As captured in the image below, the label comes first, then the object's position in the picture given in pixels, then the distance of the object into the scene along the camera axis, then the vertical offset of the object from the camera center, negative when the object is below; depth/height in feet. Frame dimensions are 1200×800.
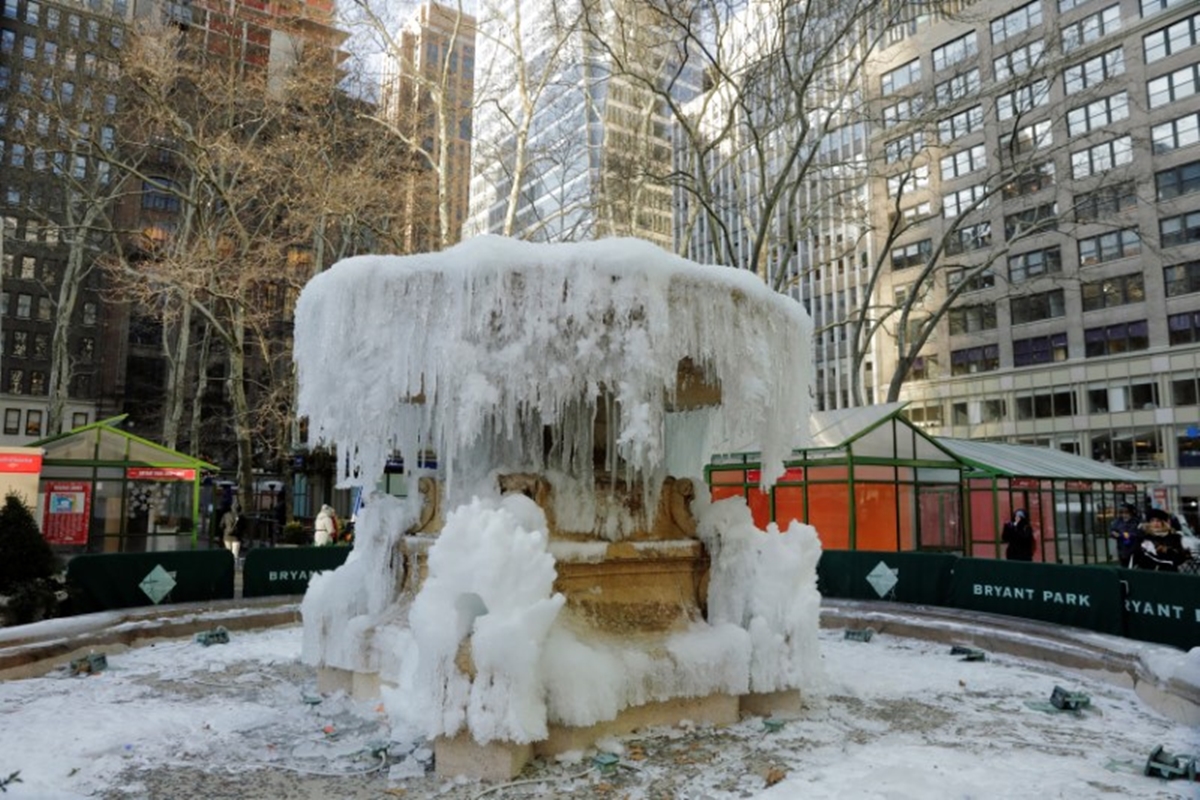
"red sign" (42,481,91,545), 63.20 -1.40
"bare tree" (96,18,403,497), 68.08 +29.38
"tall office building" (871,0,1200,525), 137.49 +44.47
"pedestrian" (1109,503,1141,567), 57.16 -2.64
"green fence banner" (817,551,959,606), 41.83 -4.17
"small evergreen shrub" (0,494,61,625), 32.78 -3.33
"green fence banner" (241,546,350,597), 43.50 -3.86
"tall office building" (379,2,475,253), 73.77 +37.73
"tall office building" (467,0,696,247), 72.95 +38.71
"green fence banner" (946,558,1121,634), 33.50 -4.12
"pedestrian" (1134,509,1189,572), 48.39 -2.81
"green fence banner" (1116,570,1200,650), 29.66 -4.07
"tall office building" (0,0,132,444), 80.18 +39.42
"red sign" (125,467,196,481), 67.00 +1.72
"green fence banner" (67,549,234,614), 37.01 -4.00
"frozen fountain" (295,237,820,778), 16.87 -0.35
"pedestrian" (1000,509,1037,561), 59.11 -2.88
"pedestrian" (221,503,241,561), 70.23 -3.21
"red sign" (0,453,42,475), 55.47 +2.05
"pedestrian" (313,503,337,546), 63.62 -2.54
